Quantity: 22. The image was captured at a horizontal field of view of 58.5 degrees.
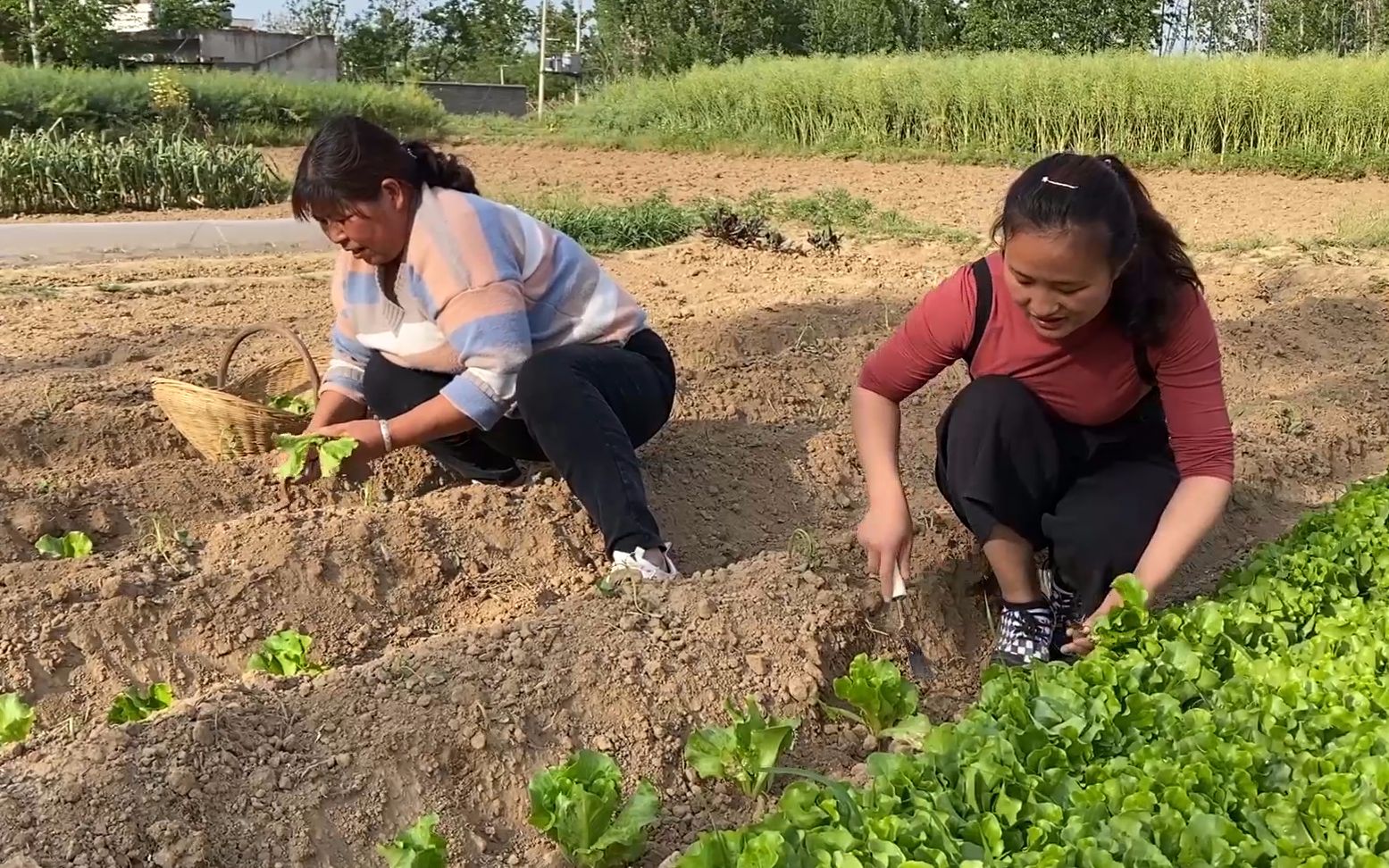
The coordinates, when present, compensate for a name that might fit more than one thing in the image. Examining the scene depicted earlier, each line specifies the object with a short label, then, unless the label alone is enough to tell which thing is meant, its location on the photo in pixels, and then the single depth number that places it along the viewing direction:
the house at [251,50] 33.12
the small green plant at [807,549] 3.19
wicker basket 3.84
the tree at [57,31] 25.69
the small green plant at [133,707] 2.65
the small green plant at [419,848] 2.08
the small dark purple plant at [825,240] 8.83
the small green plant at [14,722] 2.57
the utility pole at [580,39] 42.25
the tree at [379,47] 38.50
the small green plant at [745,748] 2.42
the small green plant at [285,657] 2.94
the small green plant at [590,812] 2.21
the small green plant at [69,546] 3.49
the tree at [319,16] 45.53
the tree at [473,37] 44.16
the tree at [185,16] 36.41
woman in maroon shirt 2.51
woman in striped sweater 3.11
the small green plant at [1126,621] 2.49
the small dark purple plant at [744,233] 8.75
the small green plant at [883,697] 2.65
